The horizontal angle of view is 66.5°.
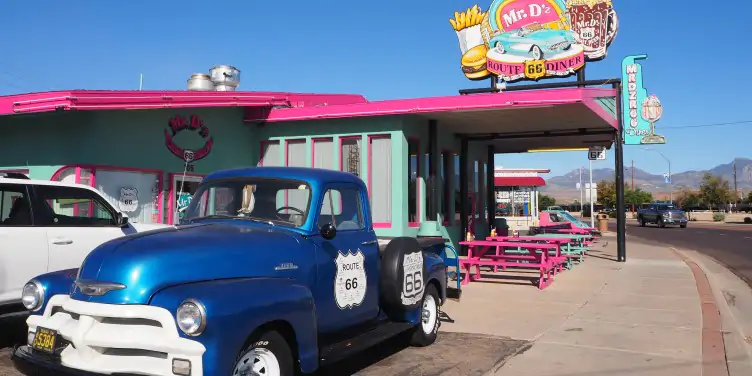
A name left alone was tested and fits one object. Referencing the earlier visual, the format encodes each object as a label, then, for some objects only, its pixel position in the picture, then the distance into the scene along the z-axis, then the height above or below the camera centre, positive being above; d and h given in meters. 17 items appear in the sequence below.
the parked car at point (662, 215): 42.51 +0.23
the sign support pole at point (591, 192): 34.11 +1.63
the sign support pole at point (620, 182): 15.61 +1.01
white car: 6.18 -0.15
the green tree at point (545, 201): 109.95 +3.26
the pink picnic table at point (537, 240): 13.64 -0.55
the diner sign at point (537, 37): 19.36 +6.22
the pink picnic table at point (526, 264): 11.51 -0.89
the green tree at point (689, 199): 96.81 +3.26
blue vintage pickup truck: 3.60 -0.53
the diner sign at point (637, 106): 19.50 +3.82
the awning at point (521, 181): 34.69 +2.25
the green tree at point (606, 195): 78.62 +3.26
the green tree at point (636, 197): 92.90 +3.58
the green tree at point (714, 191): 88.81 +4.22
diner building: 10.99 +1.86
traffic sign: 19.02 +2.20
